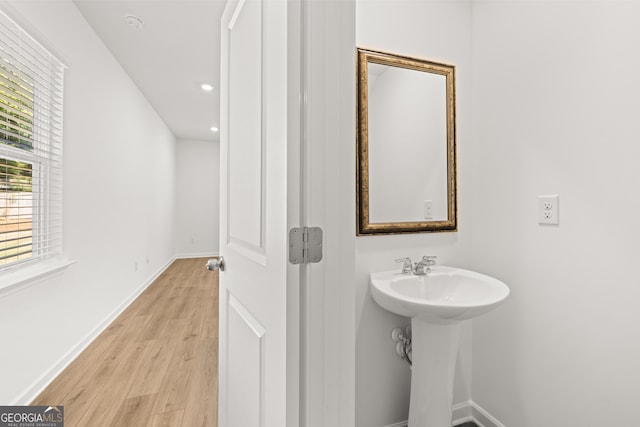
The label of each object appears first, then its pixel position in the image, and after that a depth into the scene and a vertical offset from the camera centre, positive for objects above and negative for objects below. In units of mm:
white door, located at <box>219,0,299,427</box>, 691 +8
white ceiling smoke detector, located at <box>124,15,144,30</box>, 2299 +1477
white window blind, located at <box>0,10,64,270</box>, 1663 +415
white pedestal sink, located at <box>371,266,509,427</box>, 1251 -455
